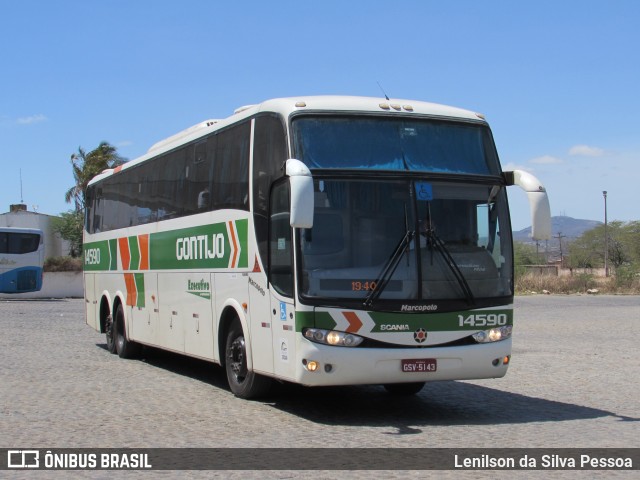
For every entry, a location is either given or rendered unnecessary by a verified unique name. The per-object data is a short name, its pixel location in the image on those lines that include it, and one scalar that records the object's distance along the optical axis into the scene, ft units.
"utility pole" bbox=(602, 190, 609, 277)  294.29
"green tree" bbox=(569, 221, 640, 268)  381.60
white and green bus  33.83
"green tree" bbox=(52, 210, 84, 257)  242.99
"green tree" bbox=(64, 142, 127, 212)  228.63
